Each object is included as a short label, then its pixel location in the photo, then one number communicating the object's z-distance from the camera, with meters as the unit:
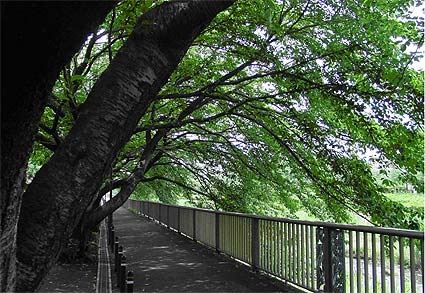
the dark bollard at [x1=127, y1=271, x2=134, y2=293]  5.65
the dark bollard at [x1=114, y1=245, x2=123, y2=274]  7.97
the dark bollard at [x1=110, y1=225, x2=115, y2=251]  13.31
